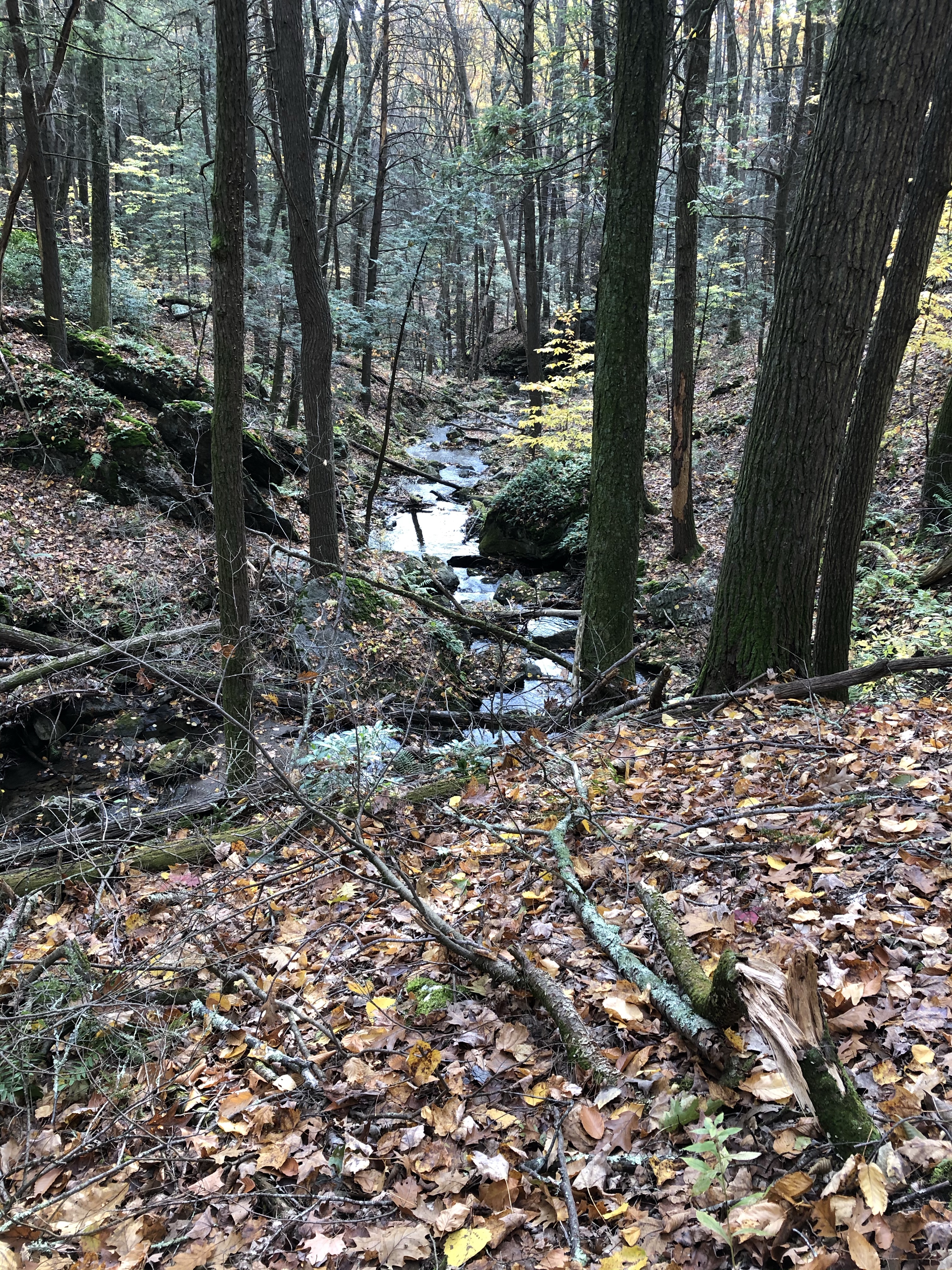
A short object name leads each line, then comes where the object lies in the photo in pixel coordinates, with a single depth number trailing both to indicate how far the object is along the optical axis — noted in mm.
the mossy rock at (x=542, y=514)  13797
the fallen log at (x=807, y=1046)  1737
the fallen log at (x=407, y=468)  18714
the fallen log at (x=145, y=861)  4902
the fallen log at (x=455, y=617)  7641
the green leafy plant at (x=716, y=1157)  1671
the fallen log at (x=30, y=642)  8109
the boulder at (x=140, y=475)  11508
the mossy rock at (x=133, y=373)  12992
